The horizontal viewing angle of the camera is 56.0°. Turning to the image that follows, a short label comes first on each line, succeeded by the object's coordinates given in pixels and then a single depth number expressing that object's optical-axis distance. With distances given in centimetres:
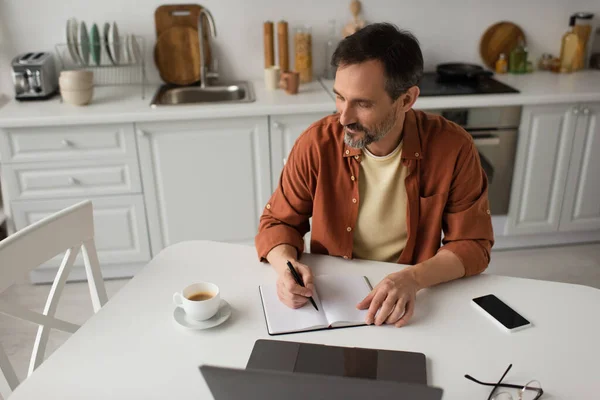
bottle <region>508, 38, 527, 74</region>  309
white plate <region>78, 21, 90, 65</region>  274
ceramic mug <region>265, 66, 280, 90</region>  276
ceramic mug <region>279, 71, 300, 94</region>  269
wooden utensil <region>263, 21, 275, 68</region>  288
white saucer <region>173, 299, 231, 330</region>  115
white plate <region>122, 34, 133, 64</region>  279
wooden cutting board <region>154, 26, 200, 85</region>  291
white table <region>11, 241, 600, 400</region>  100
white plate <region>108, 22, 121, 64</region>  273
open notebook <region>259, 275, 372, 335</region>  116
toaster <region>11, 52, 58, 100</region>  265
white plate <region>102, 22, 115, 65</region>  275
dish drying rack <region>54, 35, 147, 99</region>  278
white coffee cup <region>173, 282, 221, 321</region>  114
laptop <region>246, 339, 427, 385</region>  102
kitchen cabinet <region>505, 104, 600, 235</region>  273
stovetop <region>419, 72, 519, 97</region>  270
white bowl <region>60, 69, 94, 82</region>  251
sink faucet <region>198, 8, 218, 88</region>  272
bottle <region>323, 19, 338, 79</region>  302
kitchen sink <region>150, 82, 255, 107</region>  289
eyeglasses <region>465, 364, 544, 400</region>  96
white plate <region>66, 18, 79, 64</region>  272
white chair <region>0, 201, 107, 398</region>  118
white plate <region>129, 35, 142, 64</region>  279
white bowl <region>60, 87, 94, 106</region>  255
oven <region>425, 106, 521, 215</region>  267
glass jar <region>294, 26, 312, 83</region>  291
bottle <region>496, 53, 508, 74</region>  310
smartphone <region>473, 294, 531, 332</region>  115
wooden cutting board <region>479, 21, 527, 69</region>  313
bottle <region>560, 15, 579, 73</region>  305
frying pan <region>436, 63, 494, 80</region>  290
